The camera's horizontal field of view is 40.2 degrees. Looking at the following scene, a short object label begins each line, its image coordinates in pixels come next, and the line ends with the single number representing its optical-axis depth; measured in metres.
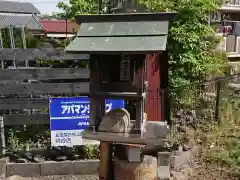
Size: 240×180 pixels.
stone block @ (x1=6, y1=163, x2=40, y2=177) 5.86
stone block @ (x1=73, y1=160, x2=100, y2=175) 5.97
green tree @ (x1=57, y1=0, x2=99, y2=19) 10.08
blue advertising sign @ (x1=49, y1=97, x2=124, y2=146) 6.05
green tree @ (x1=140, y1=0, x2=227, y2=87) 7.47
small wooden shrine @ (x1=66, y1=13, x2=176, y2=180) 2.67
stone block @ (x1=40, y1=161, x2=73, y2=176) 5.92
